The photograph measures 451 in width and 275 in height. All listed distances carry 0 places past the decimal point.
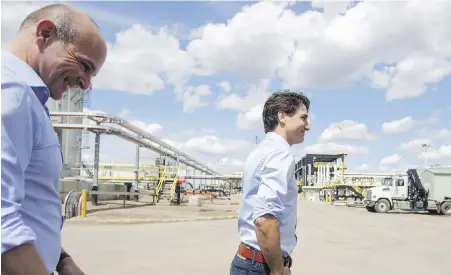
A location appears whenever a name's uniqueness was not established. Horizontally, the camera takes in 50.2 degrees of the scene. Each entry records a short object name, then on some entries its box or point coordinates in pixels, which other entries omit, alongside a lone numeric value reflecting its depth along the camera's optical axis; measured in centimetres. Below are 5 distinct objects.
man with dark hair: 266
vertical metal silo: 3741
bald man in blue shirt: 126
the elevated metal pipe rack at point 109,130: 2709
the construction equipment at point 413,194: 2973
